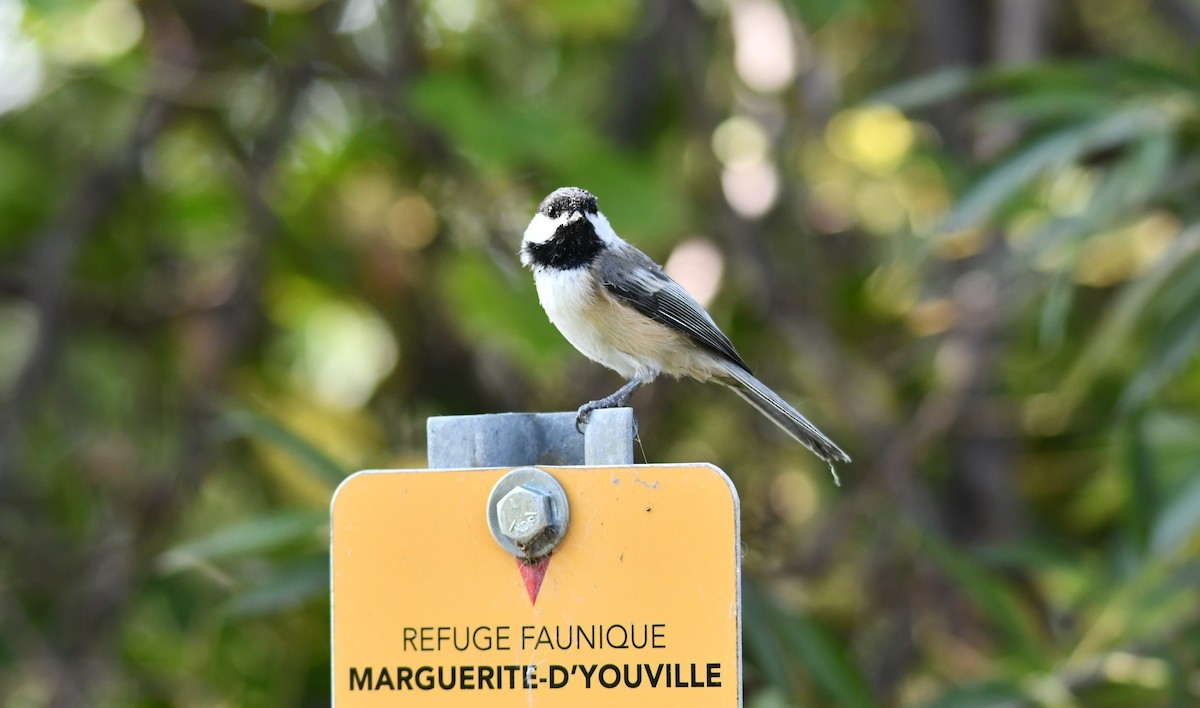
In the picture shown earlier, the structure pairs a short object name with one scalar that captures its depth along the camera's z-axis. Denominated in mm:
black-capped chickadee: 5551
